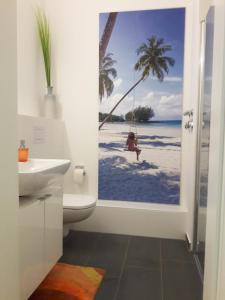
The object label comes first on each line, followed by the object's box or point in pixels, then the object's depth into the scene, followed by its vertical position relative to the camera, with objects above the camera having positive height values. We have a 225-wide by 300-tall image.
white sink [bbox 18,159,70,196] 1.24 -0.21
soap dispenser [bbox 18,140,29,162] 1.70 -0.12
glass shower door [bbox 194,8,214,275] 1.72 +0.04
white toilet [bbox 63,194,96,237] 2.18 -0.62
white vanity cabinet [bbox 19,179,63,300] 1.29 -0.58
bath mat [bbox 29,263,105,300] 1.61 -1.01
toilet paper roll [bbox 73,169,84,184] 2.63 -0.40
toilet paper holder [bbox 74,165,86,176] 2.69 -0.32
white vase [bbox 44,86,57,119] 2.56 +0.35
